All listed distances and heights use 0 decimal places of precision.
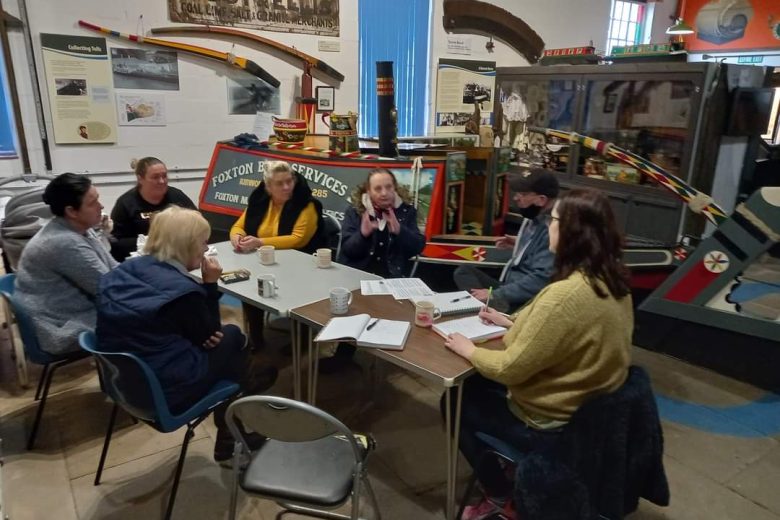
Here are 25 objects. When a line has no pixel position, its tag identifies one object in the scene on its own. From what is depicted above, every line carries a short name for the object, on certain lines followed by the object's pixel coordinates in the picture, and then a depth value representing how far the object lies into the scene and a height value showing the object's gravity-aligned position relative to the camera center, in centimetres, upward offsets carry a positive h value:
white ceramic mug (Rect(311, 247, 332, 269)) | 291 -75
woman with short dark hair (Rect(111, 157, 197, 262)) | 349 -63
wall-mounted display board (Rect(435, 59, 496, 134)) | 727 +32
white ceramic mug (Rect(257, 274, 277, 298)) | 246 -76
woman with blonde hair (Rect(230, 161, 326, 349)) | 328 -61
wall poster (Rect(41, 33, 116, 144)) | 475 +17
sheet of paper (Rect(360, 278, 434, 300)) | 252 -79
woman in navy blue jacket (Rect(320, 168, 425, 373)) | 299 -63
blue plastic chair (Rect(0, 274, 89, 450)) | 240 -104
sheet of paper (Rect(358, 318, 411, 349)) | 198 -80
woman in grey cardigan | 245 -71
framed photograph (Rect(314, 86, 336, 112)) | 618 +15
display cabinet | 402 -5
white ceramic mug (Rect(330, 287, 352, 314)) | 227 -75
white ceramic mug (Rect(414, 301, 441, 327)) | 216 -76
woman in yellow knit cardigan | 160 -63
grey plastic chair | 154 -107
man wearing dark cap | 256 -63
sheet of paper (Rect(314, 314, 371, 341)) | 203 -79
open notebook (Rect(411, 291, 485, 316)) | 231 -78
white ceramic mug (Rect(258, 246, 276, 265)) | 296 -75
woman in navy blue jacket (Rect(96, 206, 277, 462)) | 190 -69
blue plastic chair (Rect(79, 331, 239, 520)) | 186 -98
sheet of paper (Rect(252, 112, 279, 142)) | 497 -13
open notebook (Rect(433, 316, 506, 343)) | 206 -80
